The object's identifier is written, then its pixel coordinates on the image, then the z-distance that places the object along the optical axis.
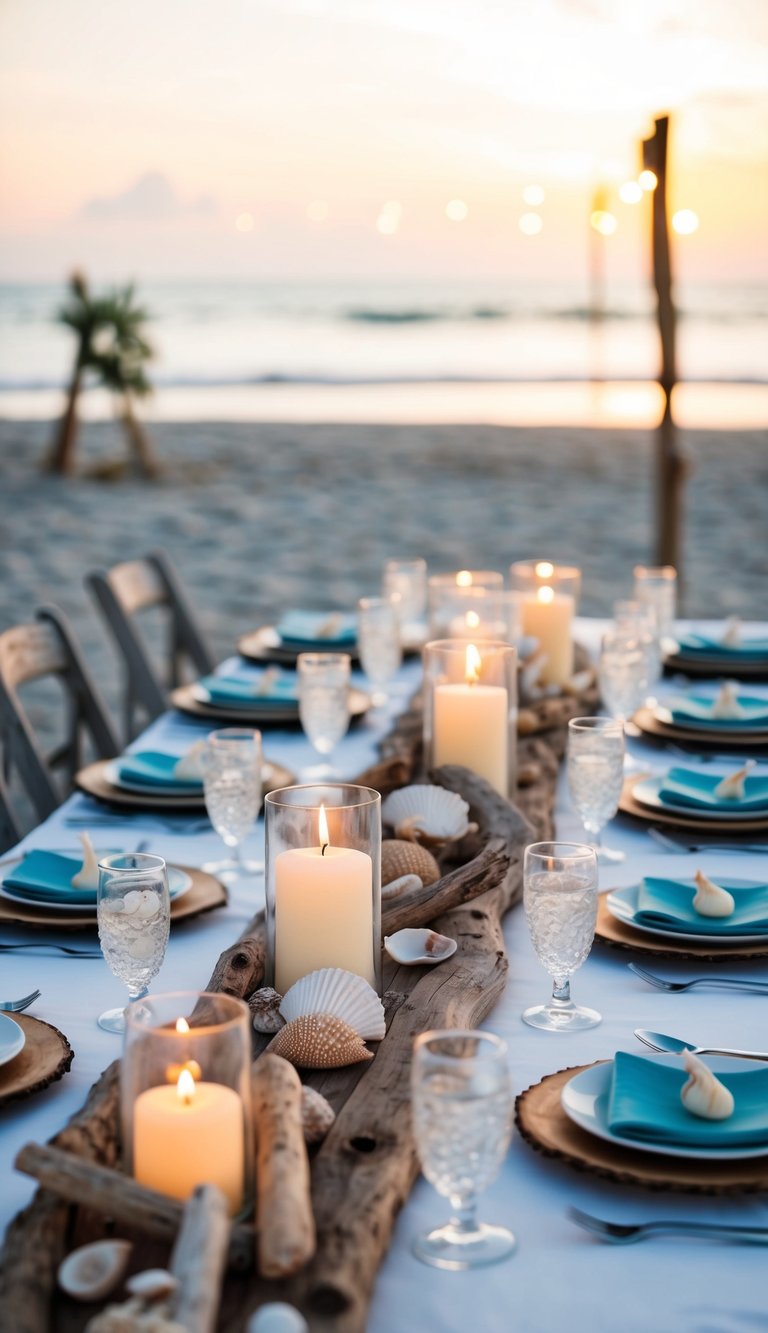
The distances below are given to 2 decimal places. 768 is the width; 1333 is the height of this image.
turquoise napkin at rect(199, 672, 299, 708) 2.61
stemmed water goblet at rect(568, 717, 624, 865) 1.68
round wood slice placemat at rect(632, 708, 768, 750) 2.38
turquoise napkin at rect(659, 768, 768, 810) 1.98
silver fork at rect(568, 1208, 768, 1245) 0.97
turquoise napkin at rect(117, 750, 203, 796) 2.11
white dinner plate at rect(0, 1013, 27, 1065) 1.21
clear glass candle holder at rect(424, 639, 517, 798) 1.91
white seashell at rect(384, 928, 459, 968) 1.41
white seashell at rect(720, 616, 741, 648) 2.98
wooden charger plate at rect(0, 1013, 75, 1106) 1.17
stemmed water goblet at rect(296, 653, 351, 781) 2.12
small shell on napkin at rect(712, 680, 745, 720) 2.45
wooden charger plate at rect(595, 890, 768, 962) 1.47
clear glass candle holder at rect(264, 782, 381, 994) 1.29
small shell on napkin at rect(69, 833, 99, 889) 1.64
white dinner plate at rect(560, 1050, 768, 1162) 1.02
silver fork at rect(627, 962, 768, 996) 1.43
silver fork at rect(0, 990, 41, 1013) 1.38
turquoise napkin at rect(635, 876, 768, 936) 1.51
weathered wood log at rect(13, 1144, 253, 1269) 0.87
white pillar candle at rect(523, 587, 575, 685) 2.60
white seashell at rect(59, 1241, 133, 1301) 0.87
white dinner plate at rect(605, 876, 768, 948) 1.50
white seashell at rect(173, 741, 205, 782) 2.12
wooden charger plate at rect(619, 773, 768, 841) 1.93
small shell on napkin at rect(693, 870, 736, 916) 1.54
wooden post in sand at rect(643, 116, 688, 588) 4.57
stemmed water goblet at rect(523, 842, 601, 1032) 1.26
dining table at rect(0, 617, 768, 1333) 0.91
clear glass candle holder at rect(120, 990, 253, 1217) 0.92
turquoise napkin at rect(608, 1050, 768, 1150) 1.04
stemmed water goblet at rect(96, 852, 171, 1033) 1.26
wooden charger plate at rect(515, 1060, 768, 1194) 1.00
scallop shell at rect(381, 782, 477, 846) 1.71
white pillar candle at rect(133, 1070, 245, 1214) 0.92
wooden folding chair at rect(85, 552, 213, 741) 3.13
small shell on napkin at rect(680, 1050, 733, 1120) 1.06
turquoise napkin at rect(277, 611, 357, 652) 3.15
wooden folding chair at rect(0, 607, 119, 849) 2.47
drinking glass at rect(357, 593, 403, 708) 2.58
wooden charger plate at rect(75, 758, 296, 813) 2.07
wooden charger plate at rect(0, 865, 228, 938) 1.59
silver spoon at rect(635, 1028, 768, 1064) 1.22
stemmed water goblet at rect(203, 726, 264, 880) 1.70
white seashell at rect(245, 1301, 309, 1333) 0.81
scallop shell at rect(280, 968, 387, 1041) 1.21
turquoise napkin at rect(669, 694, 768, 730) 2.44
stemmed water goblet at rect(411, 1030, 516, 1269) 0.89
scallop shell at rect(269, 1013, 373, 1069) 1.16
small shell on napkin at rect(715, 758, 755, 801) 1.99
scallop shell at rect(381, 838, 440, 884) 1.58
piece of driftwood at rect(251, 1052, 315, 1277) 0.87
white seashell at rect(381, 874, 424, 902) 1.50
